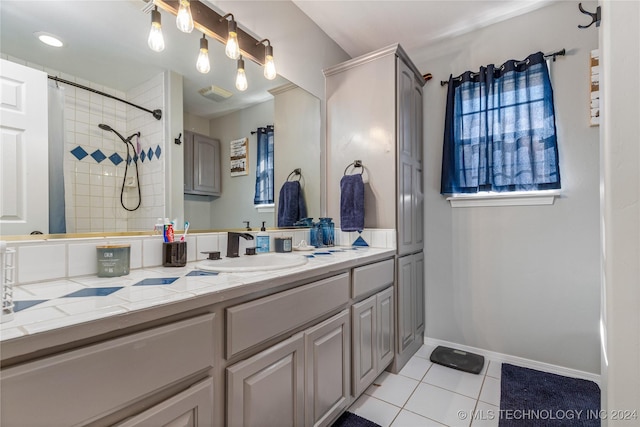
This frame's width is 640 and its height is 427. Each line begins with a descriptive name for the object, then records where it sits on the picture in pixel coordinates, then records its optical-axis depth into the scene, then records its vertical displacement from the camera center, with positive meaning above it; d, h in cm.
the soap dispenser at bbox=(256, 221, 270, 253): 164 -16
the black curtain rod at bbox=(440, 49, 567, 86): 189 +106
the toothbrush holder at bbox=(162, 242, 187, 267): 117 -16
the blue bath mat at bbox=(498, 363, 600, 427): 147 -108
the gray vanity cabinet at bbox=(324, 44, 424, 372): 196 +54
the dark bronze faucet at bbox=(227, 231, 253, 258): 147 -14
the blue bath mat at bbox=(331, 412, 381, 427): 143 -106
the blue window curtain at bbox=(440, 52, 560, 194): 193 +59
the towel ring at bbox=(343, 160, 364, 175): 209 +36
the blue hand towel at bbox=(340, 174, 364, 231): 198 +7
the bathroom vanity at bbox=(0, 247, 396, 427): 53 -36
